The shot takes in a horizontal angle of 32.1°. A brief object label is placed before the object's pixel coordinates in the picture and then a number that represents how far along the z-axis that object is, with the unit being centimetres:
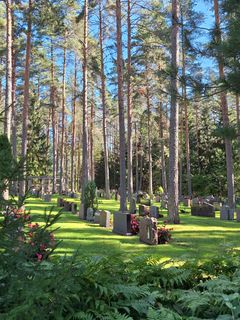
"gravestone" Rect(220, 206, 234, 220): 2045
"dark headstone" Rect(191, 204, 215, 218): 2205
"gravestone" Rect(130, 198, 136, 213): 2192
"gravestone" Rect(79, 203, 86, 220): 1839
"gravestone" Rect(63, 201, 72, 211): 2196
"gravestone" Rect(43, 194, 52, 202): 2879
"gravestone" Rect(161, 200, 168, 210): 2643
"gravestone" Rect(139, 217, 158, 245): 1195
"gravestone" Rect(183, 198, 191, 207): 3066
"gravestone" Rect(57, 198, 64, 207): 2434
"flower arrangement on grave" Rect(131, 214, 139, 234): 1402
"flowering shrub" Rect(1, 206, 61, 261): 277
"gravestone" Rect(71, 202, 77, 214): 2100
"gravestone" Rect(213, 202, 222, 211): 2721
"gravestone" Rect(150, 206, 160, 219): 1930
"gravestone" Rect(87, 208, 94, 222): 1774
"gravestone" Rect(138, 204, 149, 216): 1981
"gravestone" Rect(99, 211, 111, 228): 1562
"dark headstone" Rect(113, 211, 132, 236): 1389
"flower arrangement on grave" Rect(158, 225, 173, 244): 1215
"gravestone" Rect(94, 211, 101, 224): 1699
